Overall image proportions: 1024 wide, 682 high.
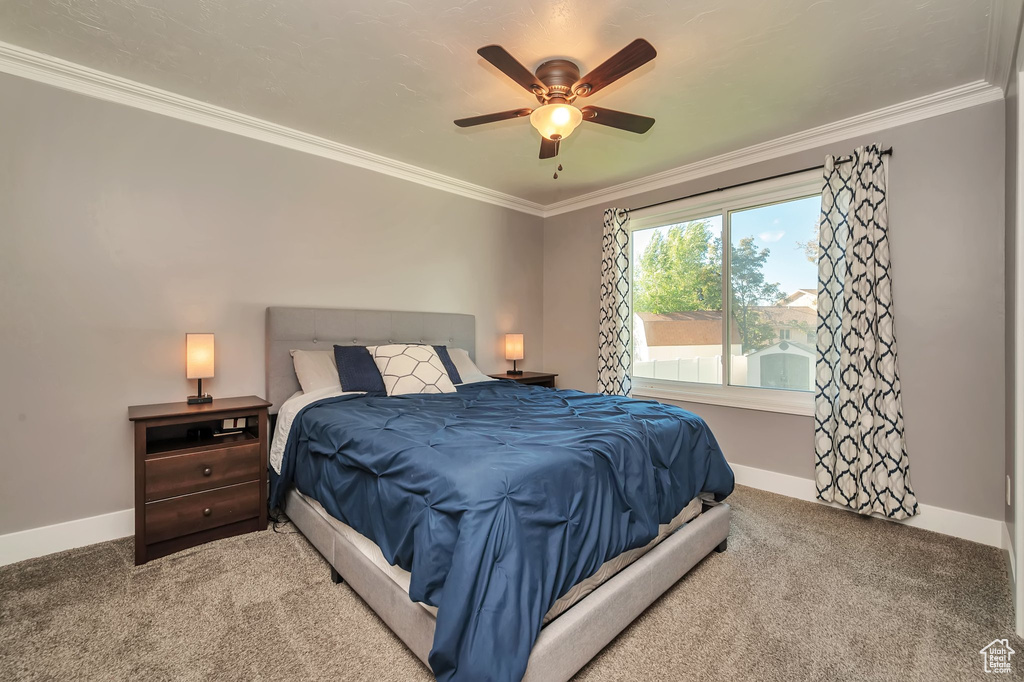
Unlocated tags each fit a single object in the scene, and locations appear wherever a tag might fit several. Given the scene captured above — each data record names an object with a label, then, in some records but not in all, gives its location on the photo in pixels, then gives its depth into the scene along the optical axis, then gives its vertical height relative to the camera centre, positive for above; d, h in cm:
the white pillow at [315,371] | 301 -22
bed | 128 -65
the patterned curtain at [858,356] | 285 -10
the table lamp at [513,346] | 461 -6
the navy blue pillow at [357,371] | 305 -22
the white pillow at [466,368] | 378 -24
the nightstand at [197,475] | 232 -75
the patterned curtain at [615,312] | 433 +27
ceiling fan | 220 +119
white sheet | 274 -49
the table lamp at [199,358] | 265 -12
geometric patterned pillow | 310 -22
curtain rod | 294 +125
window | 342 +37
